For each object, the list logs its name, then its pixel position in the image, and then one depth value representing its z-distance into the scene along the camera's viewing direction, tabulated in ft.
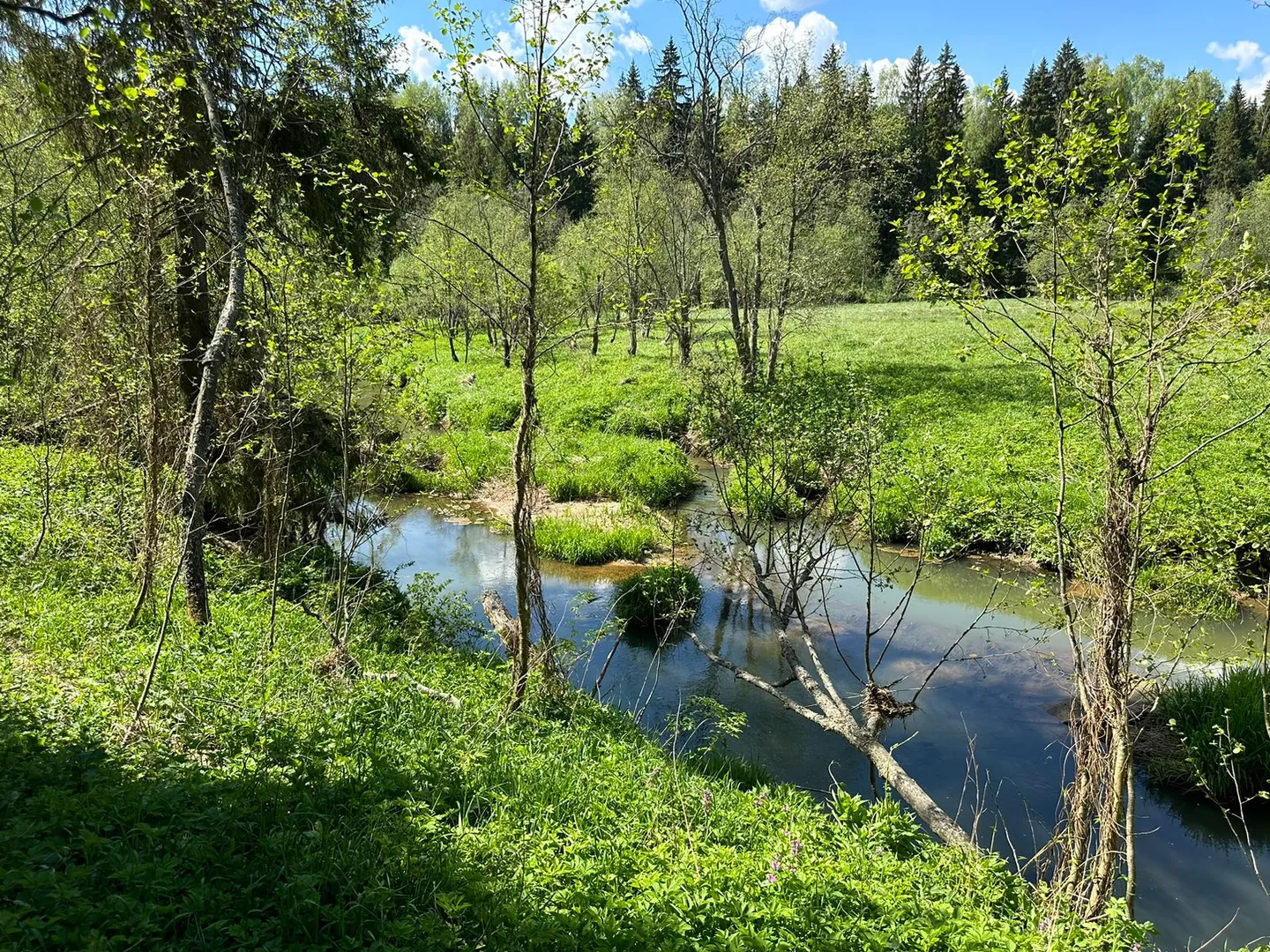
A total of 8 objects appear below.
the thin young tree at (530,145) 18.48
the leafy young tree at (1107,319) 15.71
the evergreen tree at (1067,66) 192.34
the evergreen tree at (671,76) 59.82
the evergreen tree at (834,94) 69.56
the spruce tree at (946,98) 196.65
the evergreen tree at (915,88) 224.74
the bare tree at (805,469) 26.25
